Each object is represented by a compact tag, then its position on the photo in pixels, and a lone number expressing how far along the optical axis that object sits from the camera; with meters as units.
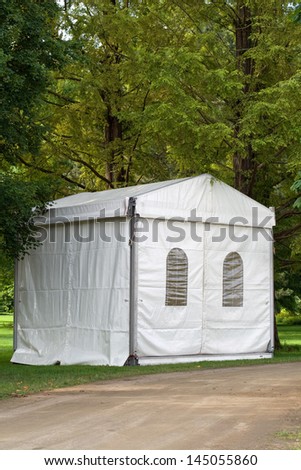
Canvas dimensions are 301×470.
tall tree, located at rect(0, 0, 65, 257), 15.02
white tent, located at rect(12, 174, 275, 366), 16.78
